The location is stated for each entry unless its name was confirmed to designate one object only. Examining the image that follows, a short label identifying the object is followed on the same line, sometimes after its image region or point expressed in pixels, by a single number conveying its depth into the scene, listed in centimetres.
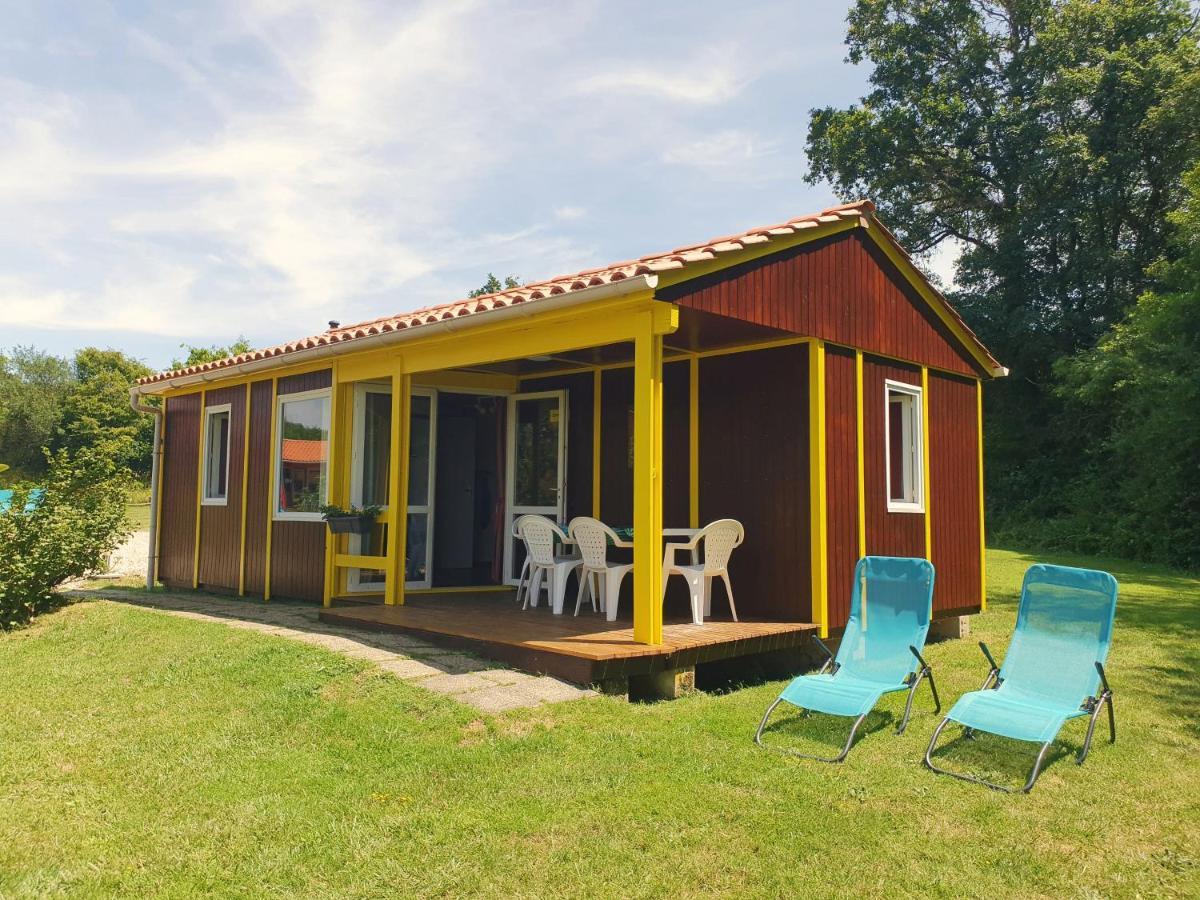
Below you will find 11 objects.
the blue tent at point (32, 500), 845
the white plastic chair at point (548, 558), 724
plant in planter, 805
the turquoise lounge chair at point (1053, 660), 441
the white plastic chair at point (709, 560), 649
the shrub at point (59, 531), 799
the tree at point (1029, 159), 2064
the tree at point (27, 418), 4584
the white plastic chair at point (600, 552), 670
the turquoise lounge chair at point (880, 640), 484
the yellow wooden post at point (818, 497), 668
